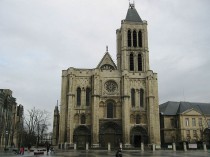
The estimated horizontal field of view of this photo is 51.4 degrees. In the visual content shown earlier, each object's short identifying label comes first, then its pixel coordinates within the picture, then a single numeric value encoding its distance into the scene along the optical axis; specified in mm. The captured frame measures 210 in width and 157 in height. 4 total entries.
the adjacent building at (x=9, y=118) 44503
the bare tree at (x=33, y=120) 41528
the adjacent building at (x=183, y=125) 50404
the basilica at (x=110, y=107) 44036
